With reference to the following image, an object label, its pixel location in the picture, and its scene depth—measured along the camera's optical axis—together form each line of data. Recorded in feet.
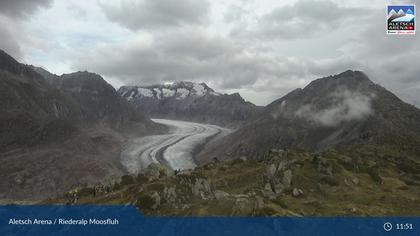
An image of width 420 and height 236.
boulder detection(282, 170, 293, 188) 233.64
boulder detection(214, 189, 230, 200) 195.11
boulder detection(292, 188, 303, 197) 222.19
